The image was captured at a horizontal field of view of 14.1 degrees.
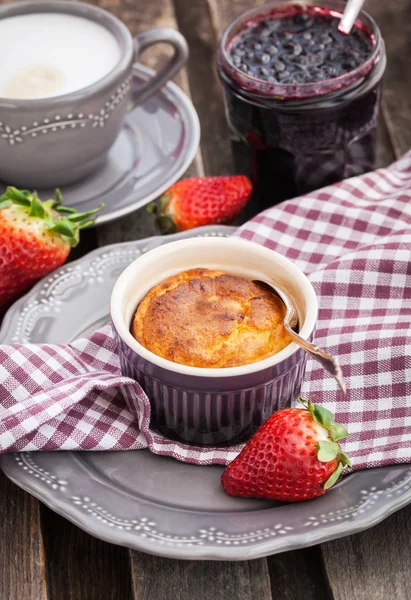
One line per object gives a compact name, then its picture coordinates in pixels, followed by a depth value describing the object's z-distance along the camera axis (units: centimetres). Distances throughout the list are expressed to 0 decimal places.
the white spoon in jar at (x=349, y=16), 84
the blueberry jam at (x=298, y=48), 84
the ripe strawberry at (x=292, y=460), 68
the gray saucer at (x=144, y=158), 88
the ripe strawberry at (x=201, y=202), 84
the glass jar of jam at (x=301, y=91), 82
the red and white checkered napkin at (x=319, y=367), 71
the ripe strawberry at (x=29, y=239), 79
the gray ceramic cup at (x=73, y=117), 83
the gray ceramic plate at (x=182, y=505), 67
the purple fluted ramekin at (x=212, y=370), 70
